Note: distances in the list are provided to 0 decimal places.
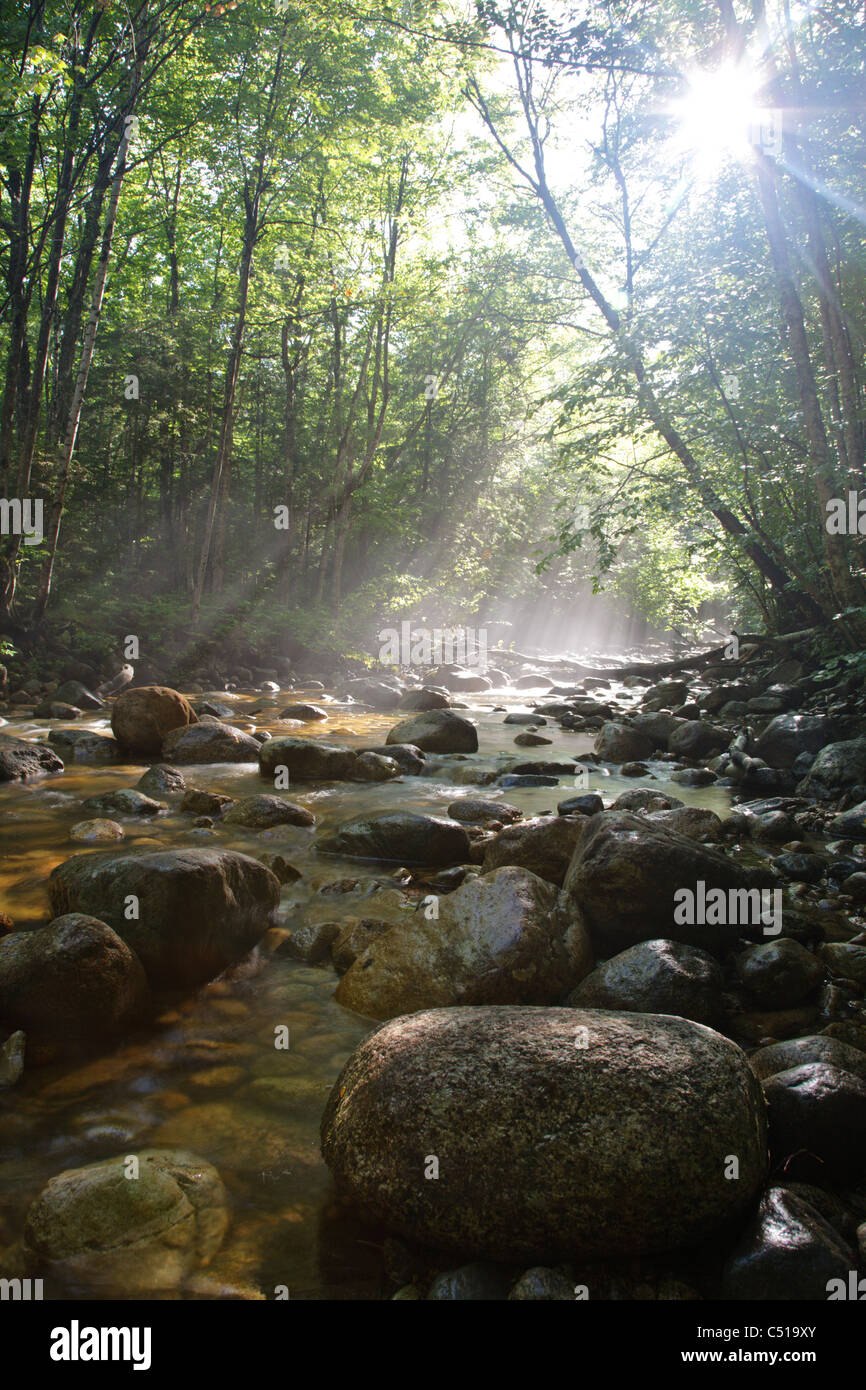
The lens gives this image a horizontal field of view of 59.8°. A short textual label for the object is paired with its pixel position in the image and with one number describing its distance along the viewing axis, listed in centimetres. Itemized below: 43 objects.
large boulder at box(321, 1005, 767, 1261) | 239
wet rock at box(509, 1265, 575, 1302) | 227
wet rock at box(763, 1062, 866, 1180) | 273
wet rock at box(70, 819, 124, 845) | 657
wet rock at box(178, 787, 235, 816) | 761
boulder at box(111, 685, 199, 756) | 1029
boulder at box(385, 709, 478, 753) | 1152
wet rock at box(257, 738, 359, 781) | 941
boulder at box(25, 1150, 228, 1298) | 242
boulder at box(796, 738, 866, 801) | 821
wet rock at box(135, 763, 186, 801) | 825
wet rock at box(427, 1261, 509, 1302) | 231
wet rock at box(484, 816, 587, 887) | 566
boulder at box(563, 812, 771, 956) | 456
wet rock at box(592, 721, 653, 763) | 1155
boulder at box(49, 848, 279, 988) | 419
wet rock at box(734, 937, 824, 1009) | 403
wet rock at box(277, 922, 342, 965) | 470
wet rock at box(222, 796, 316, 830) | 722
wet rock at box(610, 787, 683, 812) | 722
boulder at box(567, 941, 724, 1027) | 373
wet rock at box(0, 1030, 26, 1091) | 332
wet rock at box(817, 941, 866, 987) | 428
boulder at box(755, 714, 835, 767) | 977
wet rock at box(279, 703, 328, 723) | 1442
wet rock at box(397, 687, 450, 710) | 1497
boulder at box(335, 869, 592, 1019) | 398
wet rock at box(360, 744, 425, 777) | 1023
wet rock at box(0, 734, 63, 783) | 857
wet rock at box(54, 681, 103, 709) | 1402
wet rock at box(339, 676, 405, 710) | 1773
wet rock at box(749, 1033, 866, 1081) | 308
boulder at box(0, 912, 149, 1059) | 354
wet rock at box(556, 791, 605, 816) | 757
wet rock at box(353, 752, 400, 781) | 961
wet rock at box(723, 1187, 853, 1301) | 225
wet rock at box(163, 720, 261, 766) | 1011
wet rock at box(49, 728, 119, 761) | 1001
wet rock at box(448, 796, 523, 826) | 760
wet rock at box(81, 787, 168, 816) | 751
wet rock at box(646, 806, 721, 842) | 657
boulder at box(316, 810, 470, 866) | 648
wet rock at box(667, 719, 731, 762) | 1151
